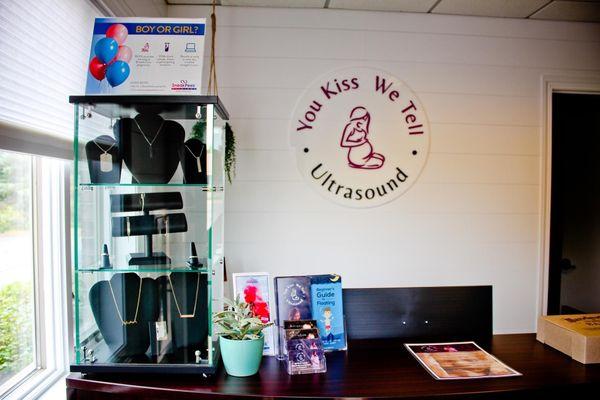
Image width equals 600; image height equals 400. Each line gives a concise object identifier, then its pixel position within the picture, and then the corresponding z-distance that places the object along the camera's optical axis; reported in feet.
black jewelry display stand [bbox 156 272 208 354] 4.80
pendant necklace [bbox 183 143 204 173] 4.85
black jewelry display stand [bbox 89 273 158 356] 4.79
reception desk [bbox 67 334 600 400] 4.27
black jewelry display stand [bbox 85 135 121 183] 4.72
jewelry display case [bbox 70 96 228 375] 4.68
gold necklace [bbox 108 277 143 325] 4.80
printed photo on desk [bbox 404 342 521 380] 4.65
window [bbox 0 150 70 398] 4.60
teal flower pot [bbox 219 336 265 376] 4.56
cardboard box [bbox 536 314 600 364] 4.92
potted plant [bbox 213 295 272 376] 4.58
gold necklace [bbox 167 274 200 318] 4.82
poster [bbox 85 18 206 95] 4.94
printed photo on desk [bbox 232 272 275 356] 5.11
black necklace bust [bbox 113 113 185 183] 4.90
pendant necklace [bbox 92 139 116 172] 4.79
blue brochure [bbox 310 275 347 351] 5.26
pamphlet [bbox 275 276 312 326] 5.21
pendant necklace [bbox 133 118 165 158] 4.94
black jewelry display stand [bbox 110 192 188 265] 4.86
